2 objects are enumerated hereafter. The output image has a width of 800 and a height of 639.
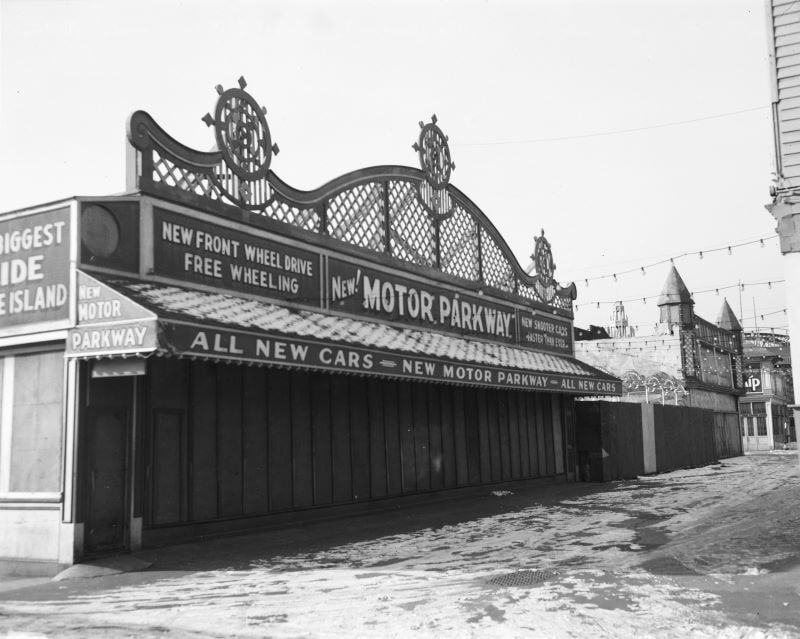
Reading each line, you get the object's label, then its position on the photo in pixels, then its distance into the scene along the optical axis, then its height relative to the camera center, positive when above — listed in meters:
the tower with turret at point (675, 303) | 45.91 +6.05
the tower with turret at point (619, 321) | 64.31 +7.93
